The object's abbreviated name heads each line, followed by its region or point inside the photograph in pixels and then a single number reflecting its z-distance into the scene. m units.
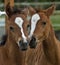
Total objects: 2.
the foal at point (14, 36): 11.76
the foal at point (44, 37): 12.12
